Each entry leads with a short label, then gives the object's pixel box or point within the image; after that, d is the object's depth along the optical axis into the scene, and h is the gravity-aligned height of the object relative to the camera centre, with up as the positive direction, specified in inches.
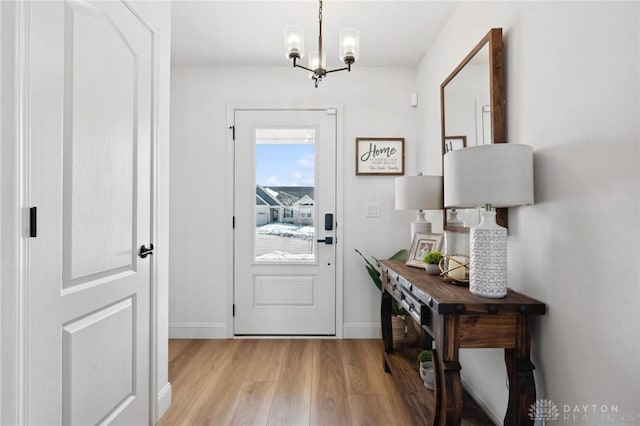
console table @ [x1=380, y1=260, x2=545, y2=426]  50.4 -20.1
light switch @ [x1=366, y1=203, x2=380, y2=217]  120.0 -0.5
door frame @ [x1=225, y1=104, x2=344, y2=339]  119.1 +4.6
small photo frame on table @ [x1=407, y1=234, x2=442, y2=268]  84.7 -9.6
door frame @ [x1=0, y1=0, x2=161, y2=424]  38.4 -0.7
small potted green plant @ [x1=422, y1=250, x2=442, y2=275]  74.3 -11.9
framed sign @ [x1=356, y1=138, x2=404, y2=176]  119.0 +19.6
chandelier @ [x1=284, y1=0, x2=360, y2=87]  69.8 +35.6
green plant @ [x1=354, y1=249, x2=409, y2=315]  108.6 -21.4
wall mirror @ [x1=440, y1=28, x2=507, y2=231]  64.2 +24.2
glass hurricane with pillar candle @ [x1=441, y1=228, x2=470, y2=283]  63.9 -10.1
